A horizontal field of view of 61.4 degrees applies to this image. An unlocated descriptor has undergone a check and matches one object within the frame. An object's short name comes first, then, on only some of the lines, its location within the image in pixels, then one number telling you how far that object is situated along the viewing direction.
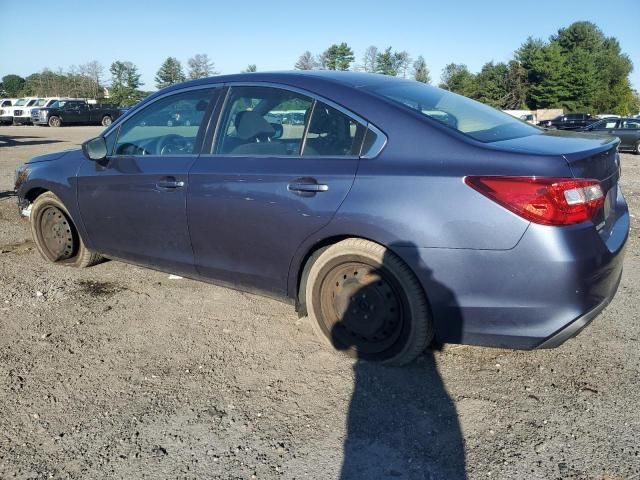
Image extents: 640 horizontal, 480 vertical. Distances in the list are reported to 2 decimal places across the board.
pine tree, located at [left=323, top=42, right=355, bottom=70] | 81.62
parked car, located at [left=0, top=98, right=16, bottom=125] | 39.28
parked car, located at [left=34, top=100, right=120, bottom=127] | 37.03
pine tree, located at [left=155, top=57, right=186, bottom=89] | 81.06
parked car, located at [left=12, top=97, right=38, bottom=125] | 38.94
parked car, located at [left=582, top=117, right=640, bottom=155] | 20.56
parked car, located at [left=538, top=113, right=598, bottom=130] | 34.81
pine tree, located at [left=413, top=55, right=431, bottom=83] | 90.75
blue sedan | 2.56
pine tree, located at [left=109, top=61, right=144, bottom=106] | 84.62
